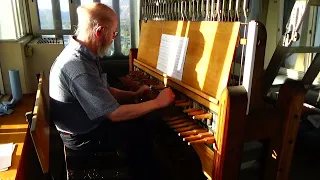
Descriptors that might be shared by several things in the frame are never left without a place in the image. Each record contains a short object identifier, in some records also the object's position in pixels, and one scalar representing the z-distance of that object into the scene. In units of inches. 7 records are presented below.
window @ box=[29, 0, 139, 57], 125.7
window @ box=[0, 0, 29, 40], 91.7
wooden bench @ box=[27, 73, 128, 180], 49.1
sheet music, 60.2
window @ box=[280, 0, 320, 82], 119.8
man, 50.2
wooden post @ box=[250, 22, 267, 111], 41.9
